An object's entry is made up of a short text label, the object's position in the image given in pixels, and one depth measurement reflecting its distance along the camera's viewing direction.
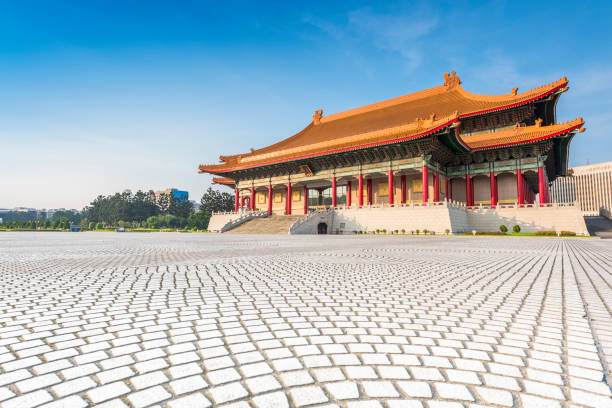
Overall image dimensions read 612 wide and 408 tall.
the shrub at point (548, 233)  22.41
